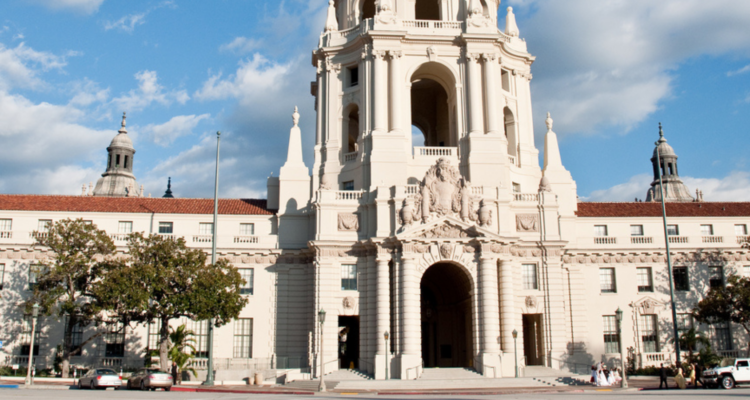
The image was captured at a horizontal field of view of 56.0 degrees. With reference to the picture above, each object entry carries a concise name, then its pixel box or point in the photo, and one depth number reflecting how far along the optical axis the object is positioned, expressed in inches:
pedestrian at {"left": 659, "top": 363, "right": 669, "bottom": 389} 1483.8
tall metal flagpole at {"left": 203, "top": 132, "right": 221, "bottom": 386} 1555.1
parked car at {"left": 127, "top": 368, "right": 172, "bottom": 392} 1408.7
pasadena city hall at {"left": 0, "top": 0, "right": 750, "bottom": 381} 1865.2
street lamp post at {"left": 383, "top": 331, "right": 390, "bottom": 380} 1743.4
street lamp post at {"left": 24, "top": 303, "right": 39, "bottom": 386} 1520.7
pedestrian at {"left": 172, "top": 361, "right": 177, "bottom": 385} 1616.6
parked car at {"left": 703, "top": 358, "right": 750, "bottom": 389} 1448.1
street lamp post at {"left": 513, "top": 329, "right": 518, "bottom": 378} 1788.9
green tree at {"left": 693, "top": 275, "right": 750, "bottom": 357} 1836.9
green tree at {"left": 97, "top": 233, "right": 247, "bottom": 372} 1620.3
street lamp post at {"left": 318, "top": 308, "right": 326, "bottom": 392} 1465.3
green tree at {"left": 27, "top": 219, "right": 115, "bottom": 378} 1715.1
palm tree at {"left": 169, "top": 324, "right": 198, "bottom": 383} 1649.9
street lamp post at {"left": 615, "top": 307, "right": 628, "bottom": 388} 1498.5
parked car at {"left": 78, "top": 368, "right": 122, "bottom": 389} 1439.5
